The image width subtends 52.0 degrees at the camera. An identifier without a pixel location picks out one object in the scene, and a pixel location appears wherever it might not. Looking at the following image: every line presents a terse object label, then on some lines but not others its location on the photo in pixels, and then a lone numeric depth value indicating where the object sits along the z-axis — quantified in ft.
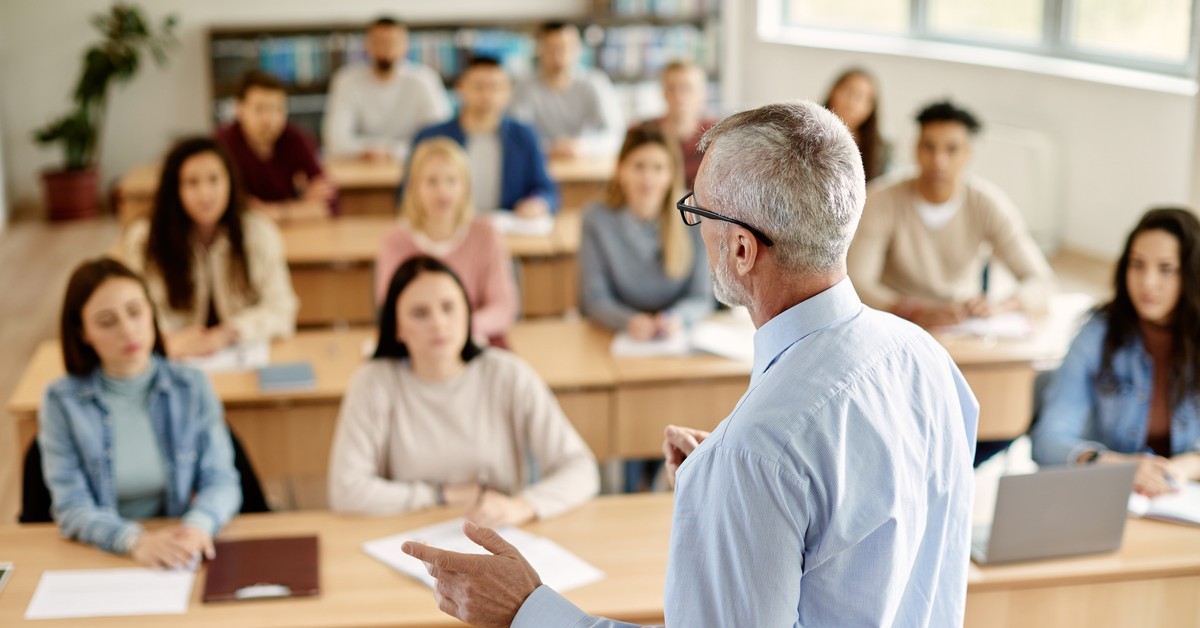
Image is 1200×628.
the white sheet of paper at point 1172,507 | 8.68
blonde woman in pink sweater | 13.78
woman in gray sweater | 13.73
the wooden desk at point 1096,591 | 7.90
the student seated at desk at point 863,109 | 18.35
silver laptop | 7.67
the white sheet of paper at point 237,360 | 12.21
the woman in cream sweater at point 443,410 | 9.55
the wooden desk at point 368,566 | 7.44
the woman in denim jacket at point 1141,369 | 9.87
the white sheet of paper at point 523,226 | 17.39
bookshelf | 29.76
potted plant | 27.78
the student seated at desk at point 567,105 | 23.09
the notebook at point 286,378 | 11.62
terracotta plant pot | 28.58
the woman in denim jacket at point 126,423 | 8.92
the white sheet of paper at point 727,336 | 12.50
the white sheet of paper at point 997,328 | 12.98
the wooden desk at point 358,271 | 16.31
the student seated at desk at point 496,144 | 18.57
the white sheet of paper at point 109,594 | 7.46
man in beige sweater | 13.79
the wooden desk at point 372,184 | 19.98
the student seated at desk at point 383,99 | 23.03
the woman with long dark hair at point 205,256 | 13.25
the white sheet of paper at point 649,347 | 12.65
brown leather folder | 7.68
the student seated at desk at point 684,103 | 19.31
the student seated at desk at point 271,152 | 19.02
